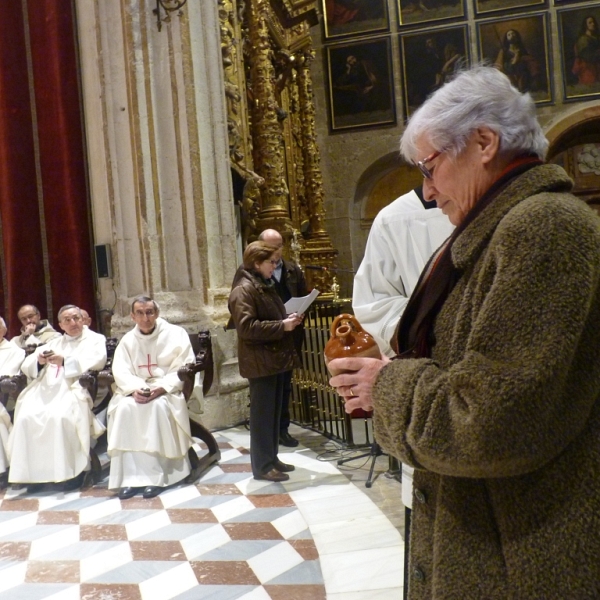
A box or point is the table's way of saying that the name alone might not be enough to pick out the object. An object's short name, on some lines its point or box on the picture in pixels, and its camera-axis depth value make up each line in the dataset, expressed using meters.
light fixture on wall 6.36
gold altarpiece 7.73
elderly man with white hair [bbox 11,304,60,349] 5.91
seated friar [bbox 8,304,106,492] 5.01
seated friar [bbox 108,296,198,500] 4.82
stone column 6.51
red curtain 6.98
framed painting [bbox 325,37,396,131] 14.12
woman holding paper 4.83
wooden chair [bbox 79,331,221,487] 5.11
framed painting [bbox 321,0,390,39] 14.08
